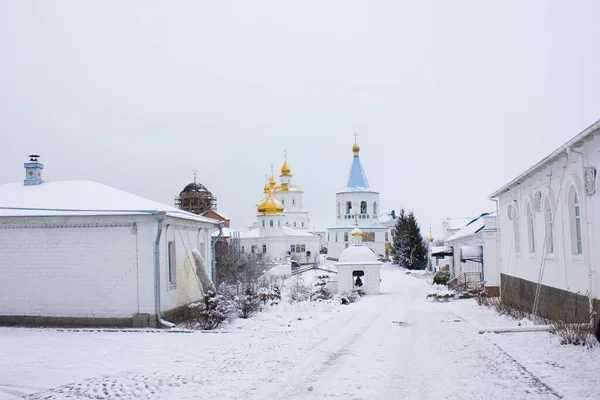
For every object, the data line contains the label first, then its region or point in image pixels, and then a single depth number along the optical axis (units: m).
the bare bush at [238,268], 37.07
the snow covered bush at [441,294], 28.52
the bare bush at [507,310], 16.12
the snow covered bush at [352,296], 27.75
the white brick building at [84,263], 16.06
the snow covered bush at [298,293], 25.93
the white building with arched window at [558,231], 11.38
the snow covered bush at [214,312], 15.99
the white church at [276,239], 73.19
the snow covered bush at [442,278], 38.78
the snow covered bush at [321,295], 27.32
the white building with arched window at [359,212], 78.56
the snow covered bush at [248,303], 18.20
